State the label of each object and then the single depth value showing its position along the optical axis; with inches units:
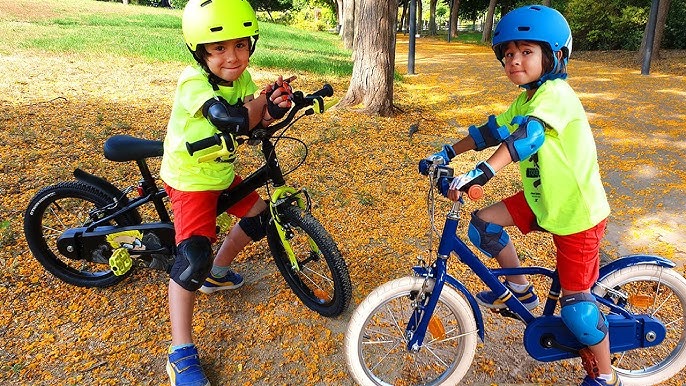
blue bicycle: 86.2
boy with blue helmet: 77.2
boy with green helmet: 88.3
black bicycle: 104.9
